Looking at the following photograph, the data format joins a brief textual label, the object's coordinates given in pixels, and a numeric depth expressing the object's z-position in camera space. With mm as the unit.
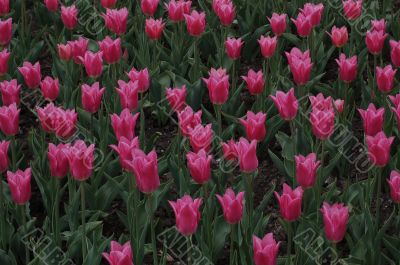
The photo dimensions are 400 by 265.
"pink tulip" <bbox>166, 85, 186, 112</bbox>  5323
